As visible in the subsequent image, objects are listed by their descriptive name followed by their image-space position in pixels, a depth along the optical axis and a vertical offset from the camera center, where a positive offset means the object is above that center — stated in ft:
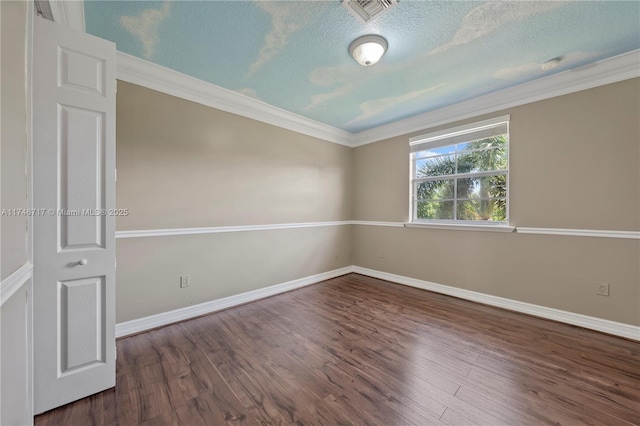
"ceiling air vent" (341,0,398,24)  5.27 +4.56
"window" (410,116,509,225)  9.94 +1.71
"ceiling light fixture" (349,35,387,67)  6.38 +4.45
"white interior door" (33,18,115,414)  4.51 -0.09
